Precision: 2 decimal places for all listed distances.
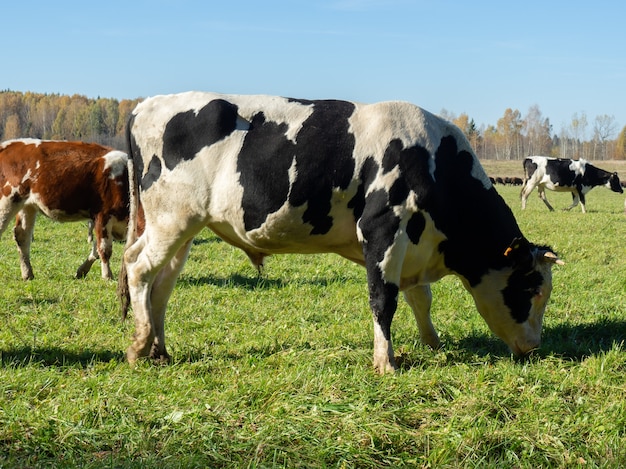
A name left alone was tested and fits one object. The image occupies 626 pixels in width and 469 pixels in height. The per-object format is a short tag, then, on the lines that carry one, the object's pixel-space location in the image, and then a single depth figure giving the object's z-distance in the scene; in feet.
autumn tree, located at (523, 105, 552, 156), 518.37
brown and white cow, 34.76
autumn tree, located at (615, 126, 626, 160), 477.36
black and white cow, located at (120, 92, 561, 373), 19.24
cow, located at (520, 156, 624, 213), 96.94
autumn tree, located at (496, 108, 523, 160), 503.61
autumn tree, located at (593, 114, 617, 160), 513.04
